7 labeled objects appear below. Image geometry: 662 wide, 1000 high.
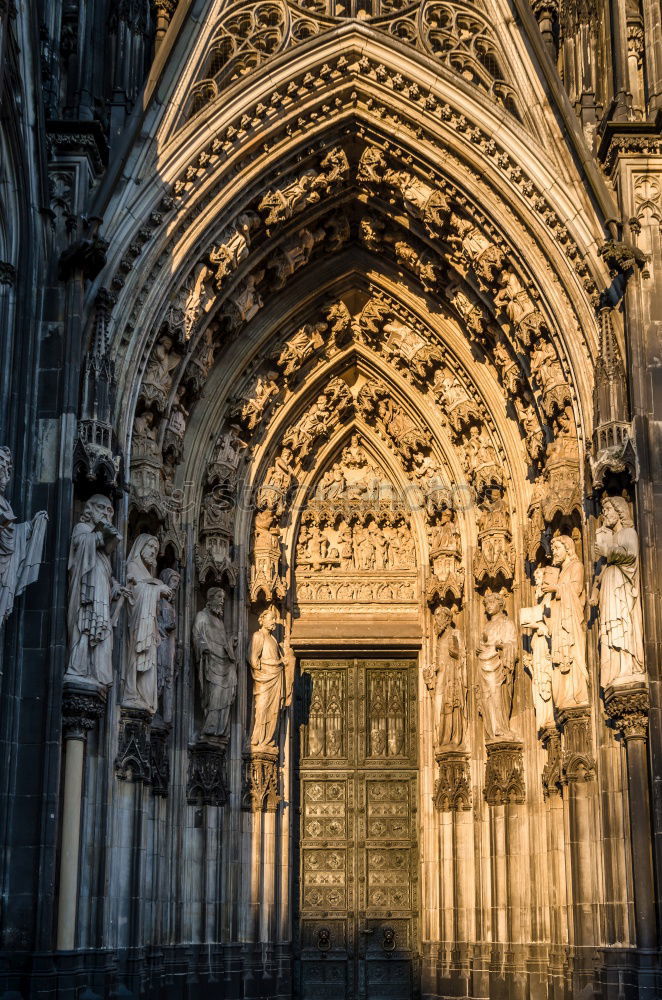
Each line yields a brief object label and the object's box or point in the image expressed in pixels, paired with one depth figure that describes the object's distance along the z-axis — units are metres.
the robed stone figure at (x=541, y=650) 14.80
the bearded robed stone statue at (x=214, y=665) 15.56
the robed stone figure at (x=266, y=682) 16.17
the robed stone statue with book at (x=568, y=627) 14.16
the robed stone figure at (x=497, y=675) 15.67
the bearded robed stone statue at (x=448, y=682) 16.22
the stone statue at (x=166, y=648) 14.86
